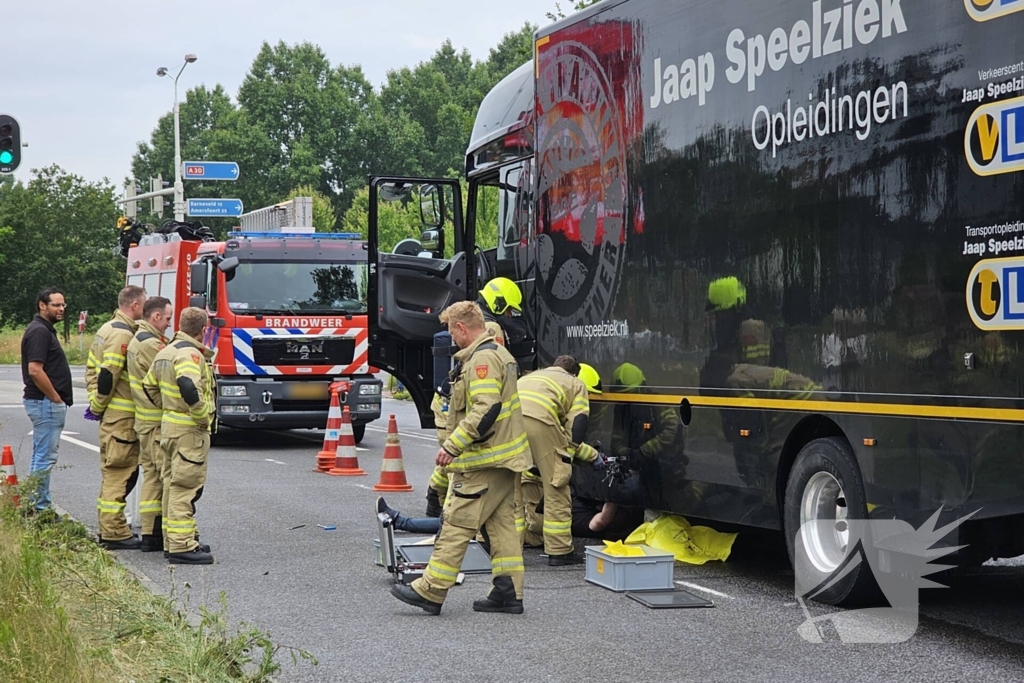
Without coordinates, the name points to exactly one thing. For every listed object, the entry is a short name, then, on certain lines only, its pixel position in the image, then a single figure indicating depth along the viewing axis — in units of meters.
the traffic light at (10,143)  14.23
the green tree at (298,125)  79.50
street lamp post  36.56
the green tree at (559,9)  26.00
